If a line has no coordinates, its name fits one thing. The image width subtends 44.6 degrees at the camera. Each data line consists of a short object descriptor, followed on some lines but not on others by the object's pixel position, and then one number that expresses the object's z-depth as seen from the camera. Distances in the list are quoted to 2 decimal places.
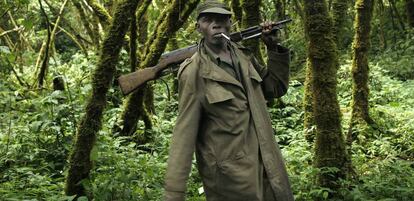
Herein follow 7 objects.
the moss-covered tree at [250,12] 7.98
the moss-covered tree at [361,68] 8.75
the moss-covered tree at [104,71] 5.12
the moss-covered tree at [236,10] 10.12
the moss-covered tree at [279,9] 16.16
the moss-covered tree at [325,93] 5.36
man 3.48
